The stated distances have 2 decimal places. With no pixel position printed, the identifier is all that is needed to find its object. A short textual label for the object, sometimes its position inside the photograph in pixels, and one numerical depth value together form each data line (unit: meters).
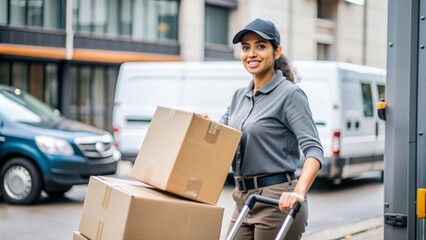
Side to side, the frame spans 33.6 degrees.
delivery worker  3.27
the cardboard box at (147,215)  2.99
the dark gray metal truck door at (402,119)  4.65
